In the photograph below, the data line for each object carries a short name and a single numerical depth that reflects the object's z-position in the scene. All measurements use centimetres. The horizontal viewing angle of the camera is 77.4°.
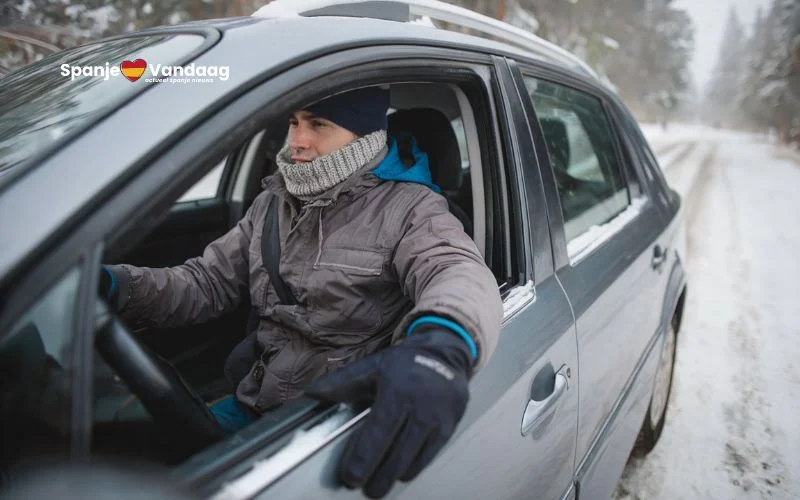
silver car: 71
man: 113
